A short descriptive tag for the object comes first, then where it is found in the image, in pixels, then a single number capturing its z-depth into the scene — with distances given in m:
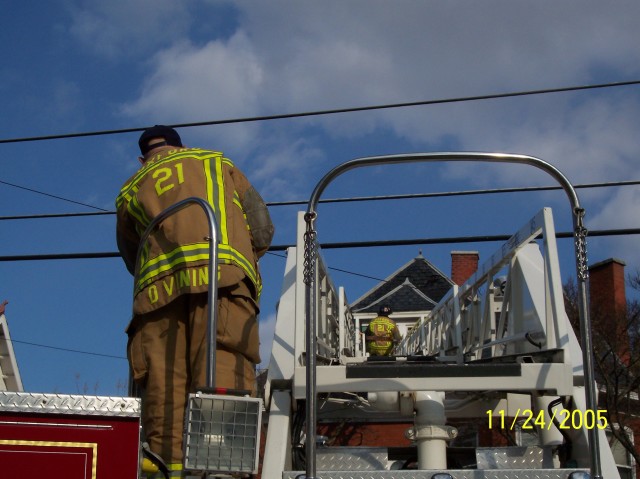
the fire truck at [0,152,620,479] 2.62
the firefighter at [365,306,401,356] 10.04
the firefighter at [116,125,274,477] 3.38
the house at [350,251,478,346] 27.19
